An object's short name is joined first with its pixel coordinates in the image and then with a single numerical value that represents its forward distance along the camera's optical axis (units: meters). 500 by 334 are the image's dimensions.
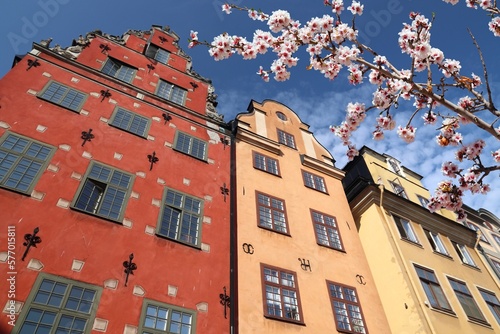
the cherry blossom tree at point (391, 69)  6.84
